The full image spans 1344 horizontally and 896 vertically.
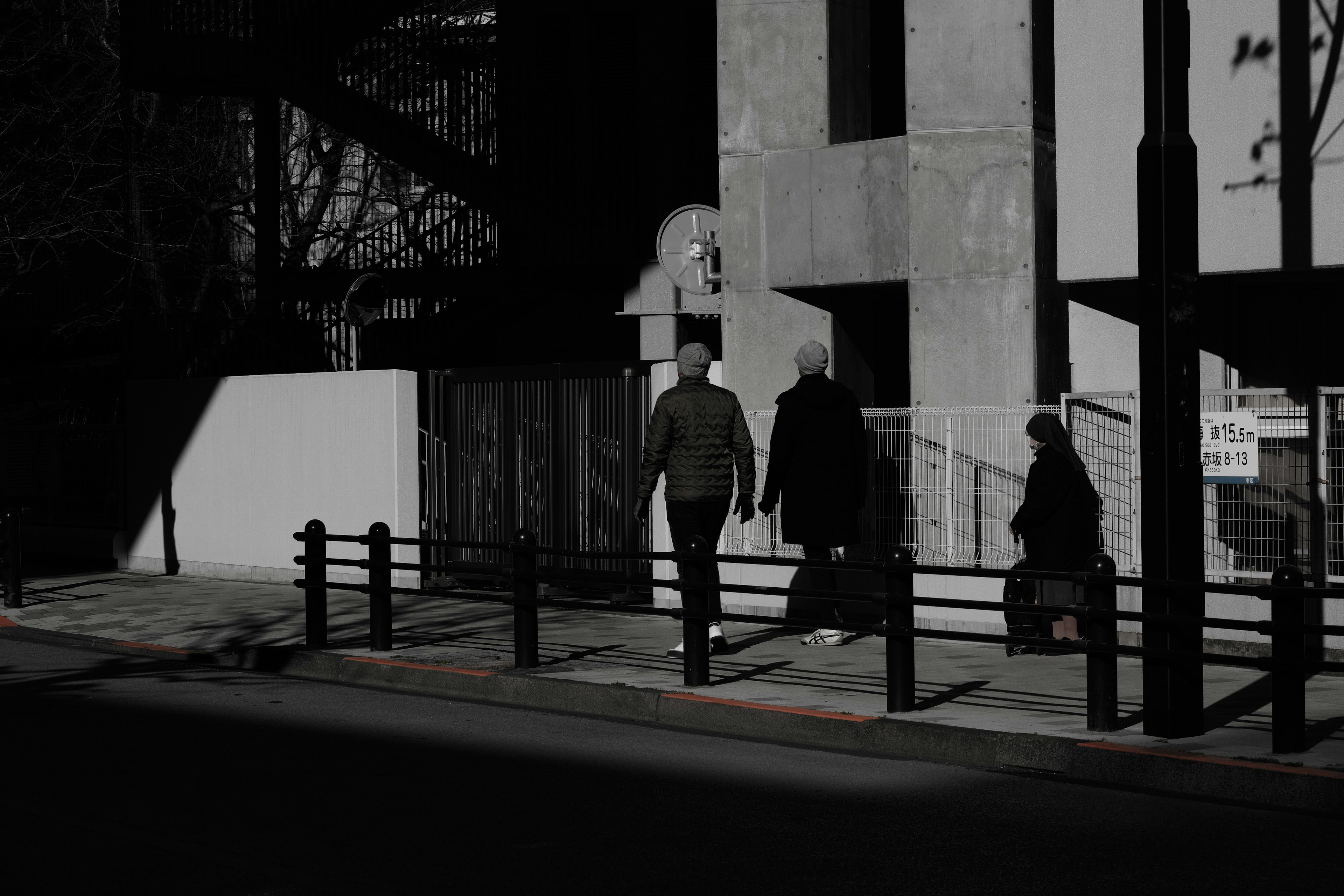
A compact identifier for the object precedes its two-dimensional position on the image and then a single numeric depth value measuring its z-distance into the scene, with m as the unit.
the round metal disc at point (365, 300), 21.58
